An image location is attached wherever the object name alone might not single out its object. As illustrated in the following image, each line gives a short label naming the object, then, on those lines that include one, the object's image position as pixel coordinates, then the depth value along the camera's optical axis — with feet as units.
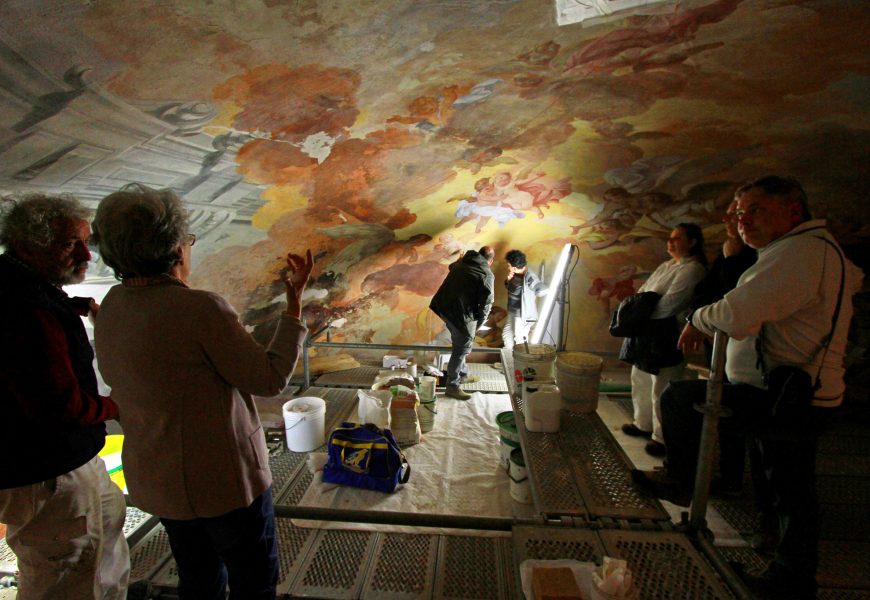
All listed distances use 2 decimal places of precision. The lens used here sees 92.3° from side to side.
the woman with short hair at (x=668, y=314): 10.55
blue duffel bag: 10.92
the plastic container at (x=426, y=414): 14.32
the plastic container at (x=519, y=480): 10.37
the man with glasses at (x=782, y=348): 5.88
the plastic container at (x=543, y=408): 8.82
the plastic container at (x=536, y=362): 10.75
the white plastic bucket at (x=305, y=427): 12.70
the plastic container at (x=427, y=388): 14.75
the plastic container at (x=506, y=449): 11.38
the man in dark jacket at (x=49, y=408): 4.95
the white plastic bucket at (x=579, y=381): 9.69
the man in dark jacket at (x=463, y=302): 17.21
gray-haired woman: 4.14
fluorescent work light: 15.75
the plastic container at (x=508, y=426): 11.40
